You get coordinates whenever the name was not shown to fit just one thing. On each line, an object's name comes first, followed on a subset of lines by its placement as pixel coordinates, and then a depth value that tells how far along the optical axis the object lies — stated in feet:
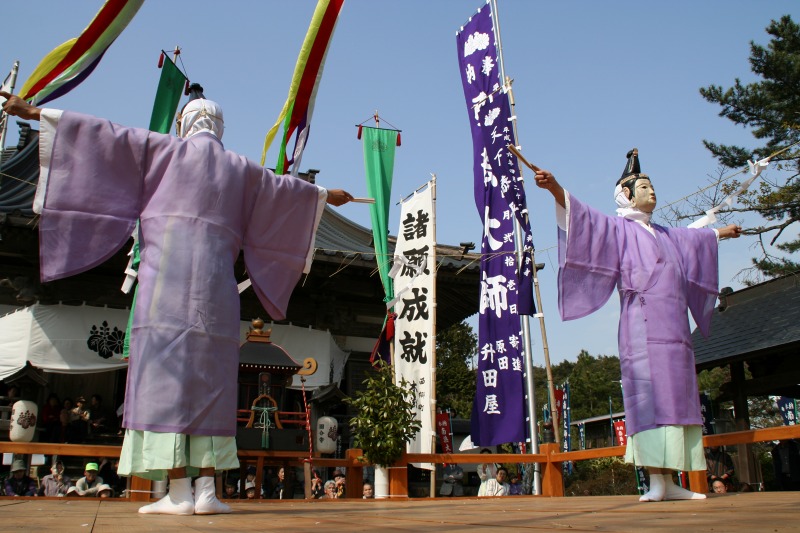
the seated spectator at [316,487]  32.68
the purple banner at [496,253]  30.66
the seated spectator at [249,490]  31.41
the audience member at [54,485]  26.94
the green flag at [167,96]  32.78
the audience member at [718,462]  33.60
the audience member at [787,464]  36.99
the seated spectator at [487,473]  31.01
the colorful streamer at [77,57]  16.26
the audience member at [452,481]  47.91
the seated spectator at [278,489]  33.86
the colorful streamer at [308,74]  20.08
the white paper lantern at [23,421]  25.36
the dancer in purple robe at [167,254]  12.76
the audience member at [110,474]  29.84
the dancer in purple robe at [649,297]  15.88
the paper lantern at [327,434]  29.60
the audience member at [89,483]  25.76
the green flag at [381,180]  35.50
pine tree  39.40
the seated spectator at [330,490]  30.76
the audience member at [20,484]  26.45
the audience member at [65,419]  31.81
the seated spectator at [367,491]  30.72
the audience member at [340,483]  31.59
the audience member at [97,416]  32.81
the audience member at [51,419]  32.40
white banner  32.19
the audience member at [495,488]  30.34
